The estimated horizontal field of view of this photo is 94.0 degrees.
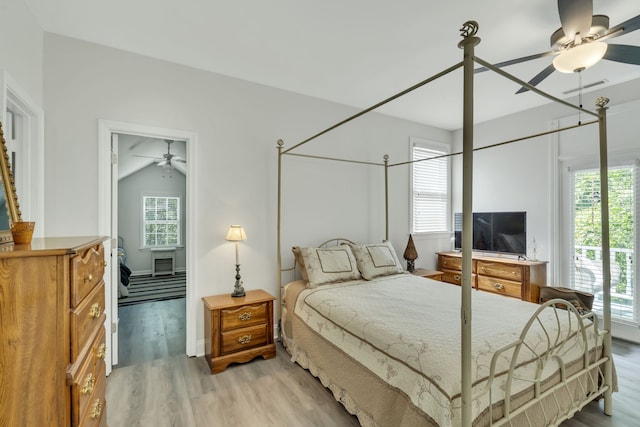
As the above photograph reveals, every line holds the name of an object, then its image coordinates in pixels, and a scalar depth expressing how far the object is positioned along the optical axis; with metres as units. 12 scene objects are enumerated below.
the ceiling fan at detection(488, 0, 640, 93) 1.66
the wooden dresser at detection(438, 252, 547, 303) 3.63
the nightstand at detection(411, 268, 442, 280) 3.94
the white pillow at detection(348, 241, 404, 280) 3.30
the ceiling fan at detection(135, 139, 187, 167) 5.04
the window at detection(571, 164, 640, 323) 3.24
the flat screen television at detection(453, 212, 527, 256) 3.92
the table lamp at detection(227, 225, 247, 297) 2.89
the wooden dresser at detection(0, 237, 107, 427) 1.01
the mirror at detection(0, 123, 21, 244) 1.45
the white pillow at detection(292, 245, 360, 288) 3.01
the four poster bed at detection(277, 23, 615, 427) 1.38
